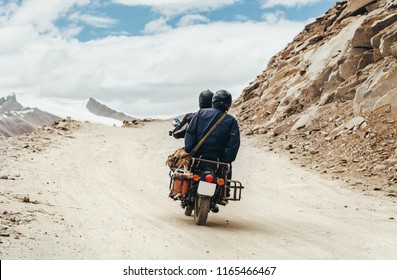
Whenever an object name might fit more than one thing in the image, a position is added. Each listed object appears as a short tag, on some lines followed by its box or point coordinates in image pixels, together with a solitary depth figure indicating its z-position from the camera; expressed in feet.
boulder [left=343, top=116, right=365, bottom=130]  65.21
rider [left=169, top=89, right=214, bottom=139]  34.53
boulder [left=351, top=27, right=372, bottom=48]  82.12
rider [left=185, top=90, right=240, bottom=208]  32.50
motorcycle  30.90
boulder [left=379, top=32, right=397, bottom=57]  74.79
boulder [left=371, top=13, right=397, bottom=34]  80.82
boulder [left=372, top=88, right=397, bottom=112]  64.28
